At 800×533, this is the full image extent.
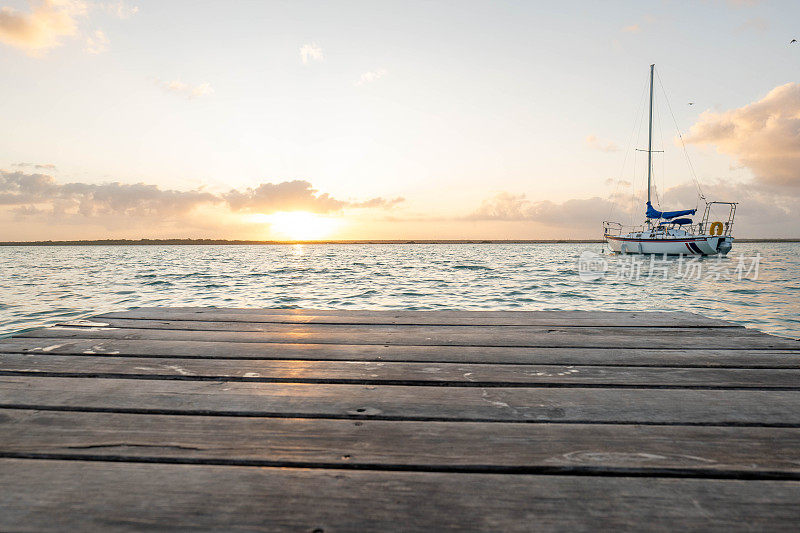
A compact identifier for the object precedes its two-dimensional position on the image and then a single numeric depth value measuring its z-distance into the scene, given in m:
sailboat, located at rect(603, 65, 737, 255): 27.66
